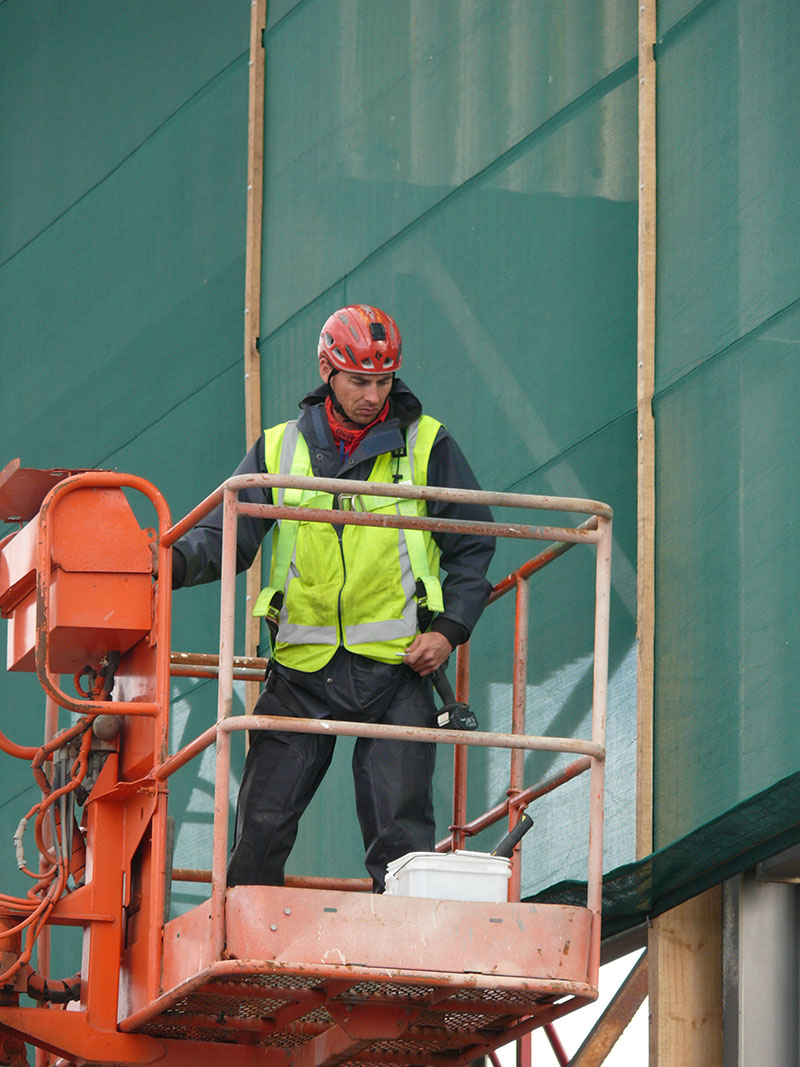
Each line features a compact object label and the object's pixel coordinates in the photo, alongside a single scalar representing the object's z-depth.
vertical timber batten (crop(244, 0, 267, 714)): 21.55
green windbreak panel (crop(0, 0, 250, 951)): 22.62
